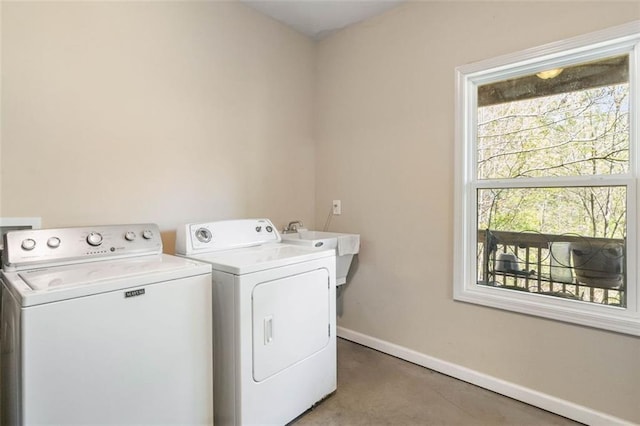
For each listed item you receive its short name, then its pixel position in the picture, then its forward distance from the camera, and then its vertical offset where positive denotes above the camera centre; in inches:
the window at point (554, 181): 65.6 +6.1
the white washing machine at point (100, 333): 41.6 -17.5
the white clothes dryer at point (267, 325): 58.8 -22.5
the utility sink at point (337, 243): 89.0 -9.4
